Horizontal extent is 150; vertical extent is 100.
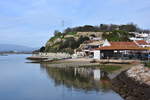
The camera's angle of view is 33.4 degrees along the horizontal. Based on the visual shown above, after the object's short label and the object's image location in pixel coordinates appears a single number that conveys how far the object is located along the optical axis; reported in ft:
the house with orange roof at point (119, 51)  171.01
